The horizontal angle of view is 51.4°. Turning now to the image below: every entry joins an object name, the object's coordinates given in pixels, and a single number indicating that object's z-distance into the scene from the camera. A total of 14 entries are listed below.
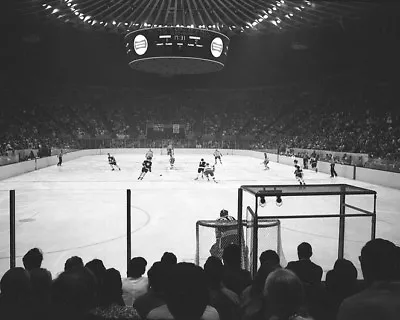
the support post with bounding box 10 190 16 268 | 4.53
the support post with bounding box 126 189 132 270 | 4.74
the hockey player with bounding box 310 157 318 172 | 22.06
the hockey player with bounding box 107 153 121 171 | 21.20
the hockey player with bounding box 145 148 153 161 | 18.26
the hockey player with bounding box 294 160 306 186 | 15.70
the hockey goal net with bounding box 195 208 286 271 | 4.98
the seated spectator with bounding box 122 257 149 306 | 3.25
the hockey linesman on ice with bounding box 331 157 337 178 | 19.42
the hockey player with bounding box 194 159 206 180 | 17.48
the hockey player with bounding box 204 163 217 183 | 16.46
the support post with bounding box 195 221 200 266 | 5.13
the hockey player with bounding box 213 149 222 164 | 25.50
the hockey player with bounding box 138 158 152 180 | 17.51
